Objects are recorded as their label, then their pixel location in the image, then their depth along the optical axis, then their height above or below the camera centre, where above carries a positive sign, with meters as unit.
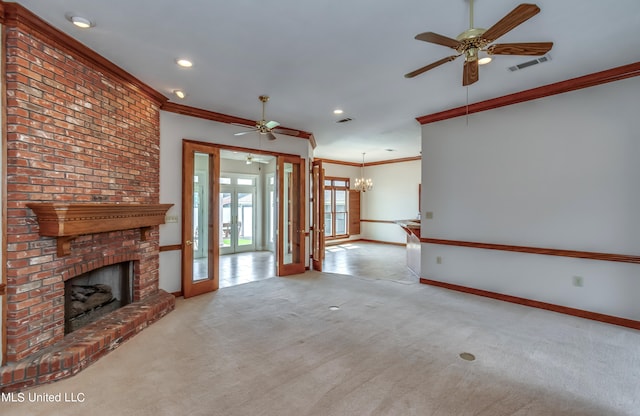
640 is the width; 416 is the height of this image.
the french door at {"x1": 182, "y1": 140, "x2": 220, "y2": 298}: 4.67 -0.17
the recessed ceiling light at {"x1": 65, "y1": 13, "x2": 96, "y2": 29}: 2.44 +1.61
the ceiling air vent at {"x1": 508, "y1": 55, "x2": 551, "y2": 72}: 3.21 +1.64
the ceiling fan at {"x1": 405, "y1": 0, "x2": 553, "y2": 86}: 1.99 +1.26
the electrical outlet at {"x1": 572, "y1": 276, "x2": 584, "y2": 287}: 3.86 -0.99
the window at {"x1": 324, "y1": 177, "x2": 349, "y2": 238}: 10.69 +0.03
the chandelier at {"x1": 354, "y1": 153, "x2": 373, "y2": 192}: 10.08 +0.80
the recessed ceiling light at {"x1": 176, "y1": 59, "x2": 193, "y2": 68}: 3.21 +1.63
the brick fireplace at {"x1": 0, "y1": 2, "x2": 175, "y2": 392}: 2.39 +0.31
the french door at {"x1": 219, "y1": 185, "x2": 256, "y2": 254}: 8.55 -0.34
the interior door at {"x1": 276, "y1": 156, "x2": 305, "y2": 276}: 6.20 -0.12
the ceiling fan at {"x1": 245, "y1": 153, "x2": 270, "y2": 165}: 7.64 +1.39
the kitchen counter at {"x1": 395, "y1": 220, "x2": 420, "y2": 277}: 5.87 -0.84
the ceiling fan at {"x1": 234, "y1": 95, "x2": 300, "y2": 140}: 4.22 +1.21
